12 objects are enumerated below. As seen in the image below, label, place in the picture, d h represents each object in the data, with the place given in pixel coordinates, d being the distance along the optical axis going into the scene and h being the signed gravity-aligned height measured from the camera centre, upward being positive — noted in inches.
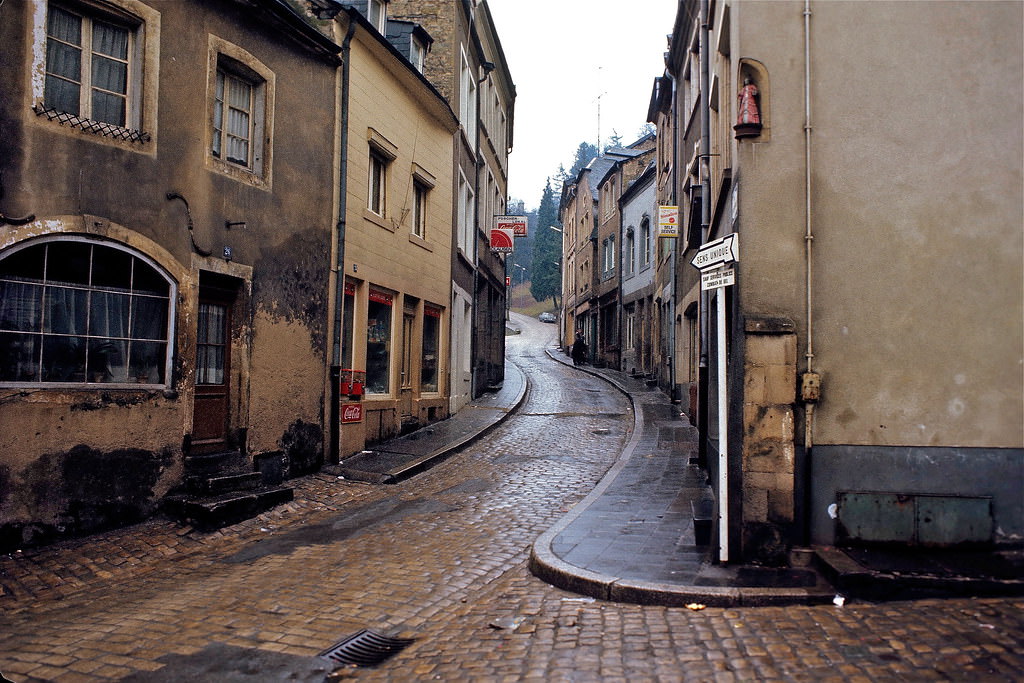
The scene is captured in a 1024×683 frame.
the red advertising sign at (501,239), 979.3 +169.4
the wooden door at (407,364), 599.5 +7.3
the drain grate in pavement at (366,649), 198.2 -72.5
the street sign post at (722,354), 250.4 +7.4
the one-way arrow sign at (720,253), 254.8 +41.7
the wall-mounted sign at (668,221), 725.5 +145.0
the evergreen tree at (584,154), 4692.4 +1356.2
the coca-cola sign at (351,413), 480.7 -25.1
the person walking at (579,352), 1364.4 +40.4
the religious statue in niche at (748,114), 257.4 +86.8
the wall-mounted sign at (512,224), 989.2 +190.6
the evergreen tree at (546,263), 3206.2 +471.8
